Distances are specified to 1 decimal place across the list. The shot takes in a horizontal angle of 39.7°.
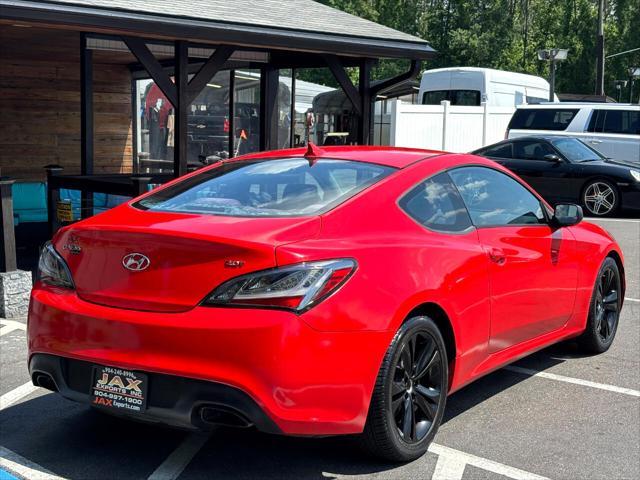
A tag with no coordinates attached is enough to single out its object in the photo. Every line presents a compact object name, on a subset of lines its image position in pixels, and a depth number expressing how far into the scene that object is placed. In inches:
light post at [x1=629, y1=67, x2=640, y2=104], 1681.8
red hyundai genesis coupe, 141.6
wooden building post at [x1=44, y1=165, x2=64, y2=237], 374.0
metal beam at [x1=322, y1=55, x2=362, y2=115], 440.8
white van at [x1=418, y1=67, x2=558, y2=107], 1082.9
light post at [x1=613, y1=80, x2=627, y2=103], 2301.9
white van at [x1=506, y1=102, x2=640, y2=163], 708.0
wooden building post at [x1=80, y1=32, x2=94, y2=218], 375.2
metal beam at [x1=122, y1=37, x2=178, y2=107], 356.2
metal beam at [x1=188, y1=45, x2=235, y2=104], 380.5
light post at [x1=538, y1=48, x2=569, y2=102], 1035.9
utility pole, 1358.3
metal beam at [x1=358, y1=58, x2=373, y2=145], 463.5
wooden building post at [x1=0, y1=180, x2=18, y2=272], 284.0
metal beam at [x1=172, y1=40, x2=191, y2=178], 378.6
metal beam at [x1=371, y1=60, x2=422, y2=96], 473.7
